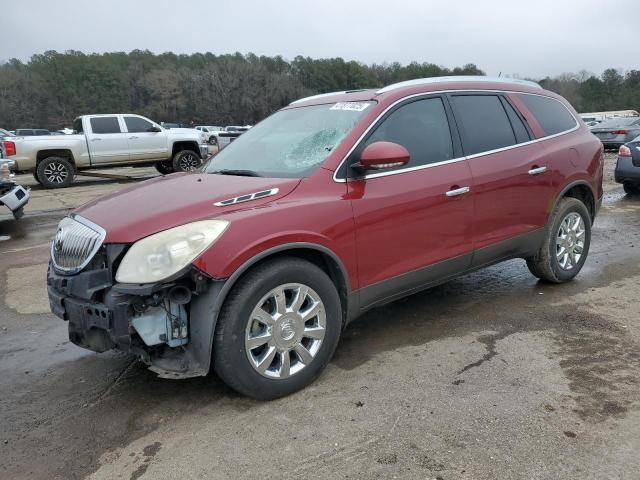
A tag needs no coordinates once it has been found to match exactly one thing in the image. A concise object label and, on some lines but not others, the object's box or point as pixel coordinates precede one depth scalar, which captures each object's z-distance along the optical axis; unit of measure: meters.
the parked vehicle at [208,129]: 48.87
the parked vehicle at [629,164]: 9.77
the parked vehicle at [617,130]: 18.90
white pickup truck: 13.97
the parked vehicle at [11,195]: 8.04
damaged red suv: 2.73
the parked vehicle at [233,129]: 42.28
